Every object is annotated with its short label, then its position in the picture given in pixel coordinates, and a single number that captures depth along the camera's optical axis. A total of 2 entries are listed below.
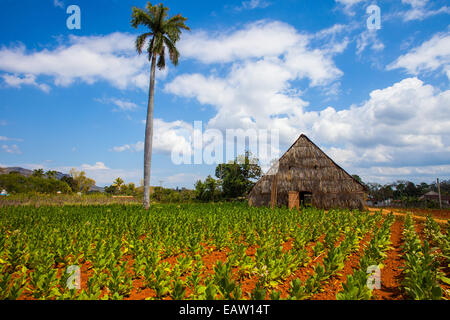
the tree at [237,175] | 40.03
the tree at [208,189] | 39.63
